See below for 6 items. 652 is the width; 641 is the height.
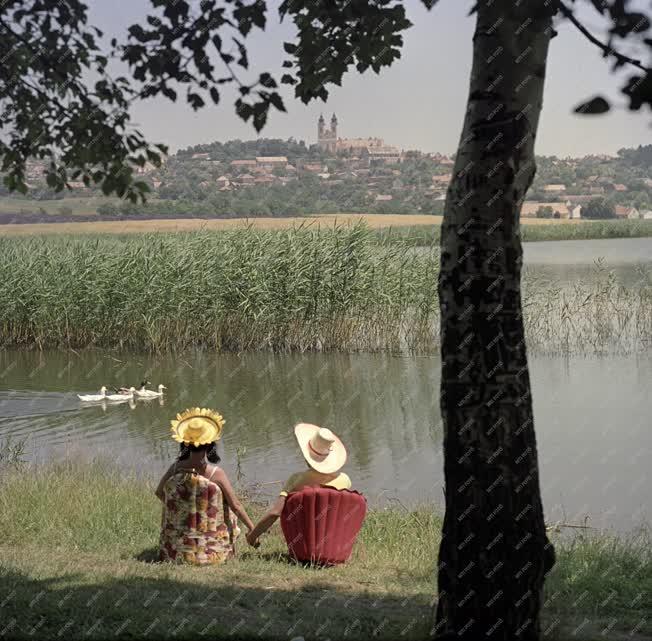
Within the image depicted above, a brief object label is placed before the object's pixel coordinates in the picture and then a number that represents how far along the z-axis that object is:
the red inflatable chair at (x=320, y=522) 6.86
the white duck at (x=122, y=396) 16.50
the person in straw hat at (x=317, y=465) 6.96
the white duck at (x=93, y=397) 16.58
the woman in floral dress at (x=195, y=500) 6.79
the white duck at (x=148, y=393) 16.78
